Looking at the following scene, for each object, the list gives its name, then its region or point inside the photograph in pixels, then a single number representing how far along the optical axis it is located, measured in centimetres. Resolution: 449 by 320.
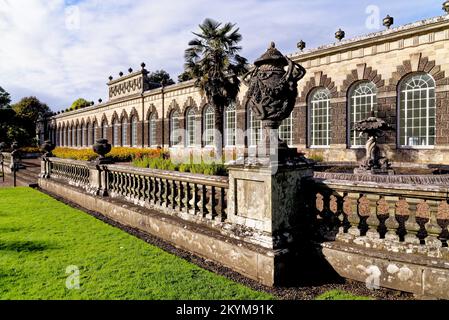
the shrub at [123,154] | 2006
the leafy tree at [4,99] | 4466
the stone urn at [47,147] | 1302
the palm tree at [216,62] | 1831
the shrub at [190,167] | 1062
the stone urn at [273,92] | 417
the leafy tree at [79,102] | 6895
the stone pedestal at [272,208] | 390
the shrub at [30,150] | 3522
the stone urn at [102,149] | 855
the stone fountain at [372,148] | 1006
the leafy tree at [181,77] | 4572
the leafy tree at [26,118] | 4269
